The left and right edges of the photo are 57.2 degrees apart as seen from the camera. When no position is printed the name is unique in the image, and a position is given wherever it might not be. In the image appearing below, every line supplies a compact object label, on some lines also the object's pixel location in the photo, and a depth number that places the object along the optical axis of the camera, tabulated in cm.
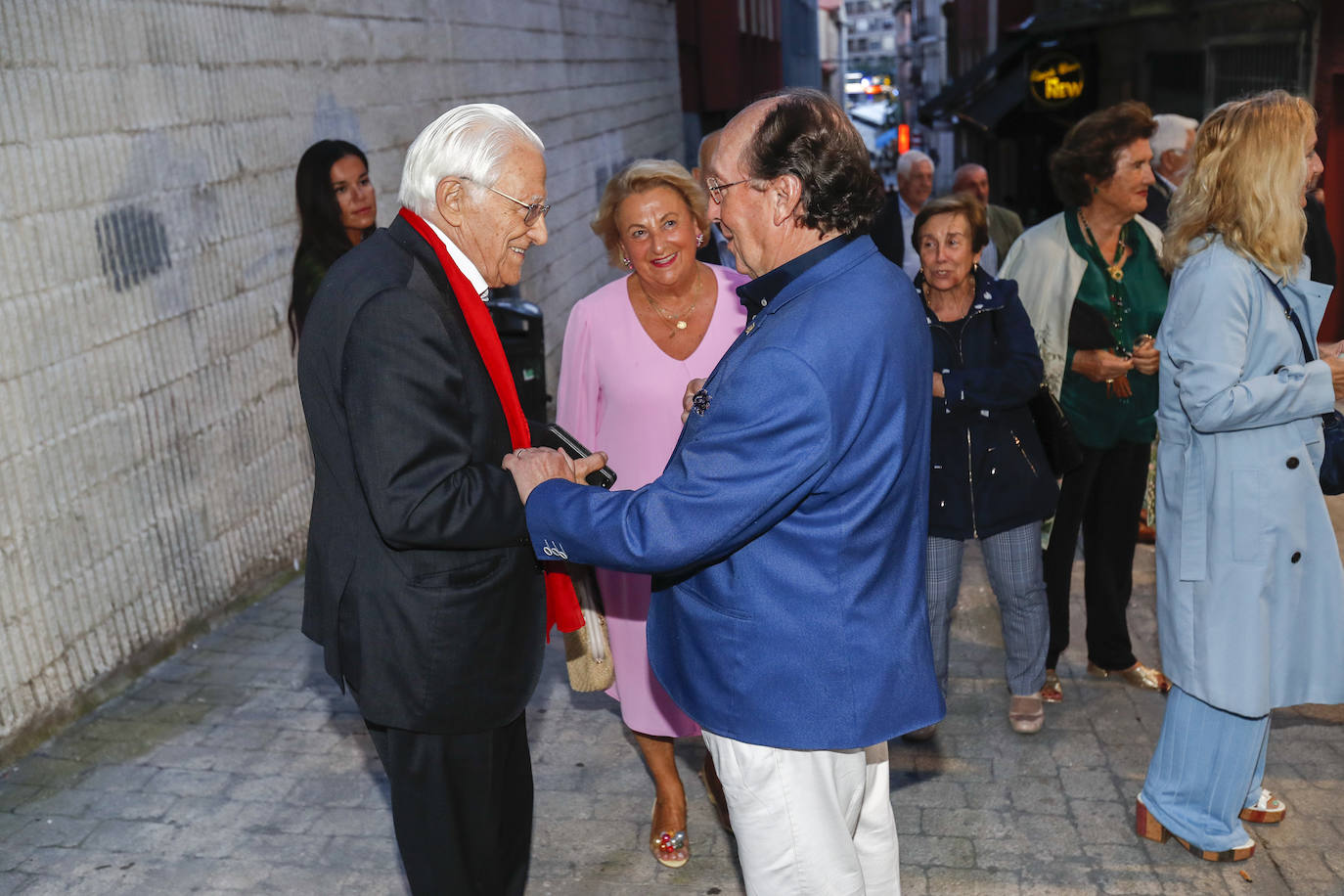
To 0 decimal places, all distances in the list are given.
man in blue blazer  227
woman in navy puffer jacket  416
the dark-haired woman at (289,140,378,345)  535
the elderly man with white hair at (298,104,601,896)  240
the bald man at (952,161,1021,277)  710
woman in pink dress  377
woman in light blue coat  325
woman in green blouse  455
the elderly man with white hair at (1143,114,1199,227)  662
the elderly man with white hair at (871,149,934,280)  742
